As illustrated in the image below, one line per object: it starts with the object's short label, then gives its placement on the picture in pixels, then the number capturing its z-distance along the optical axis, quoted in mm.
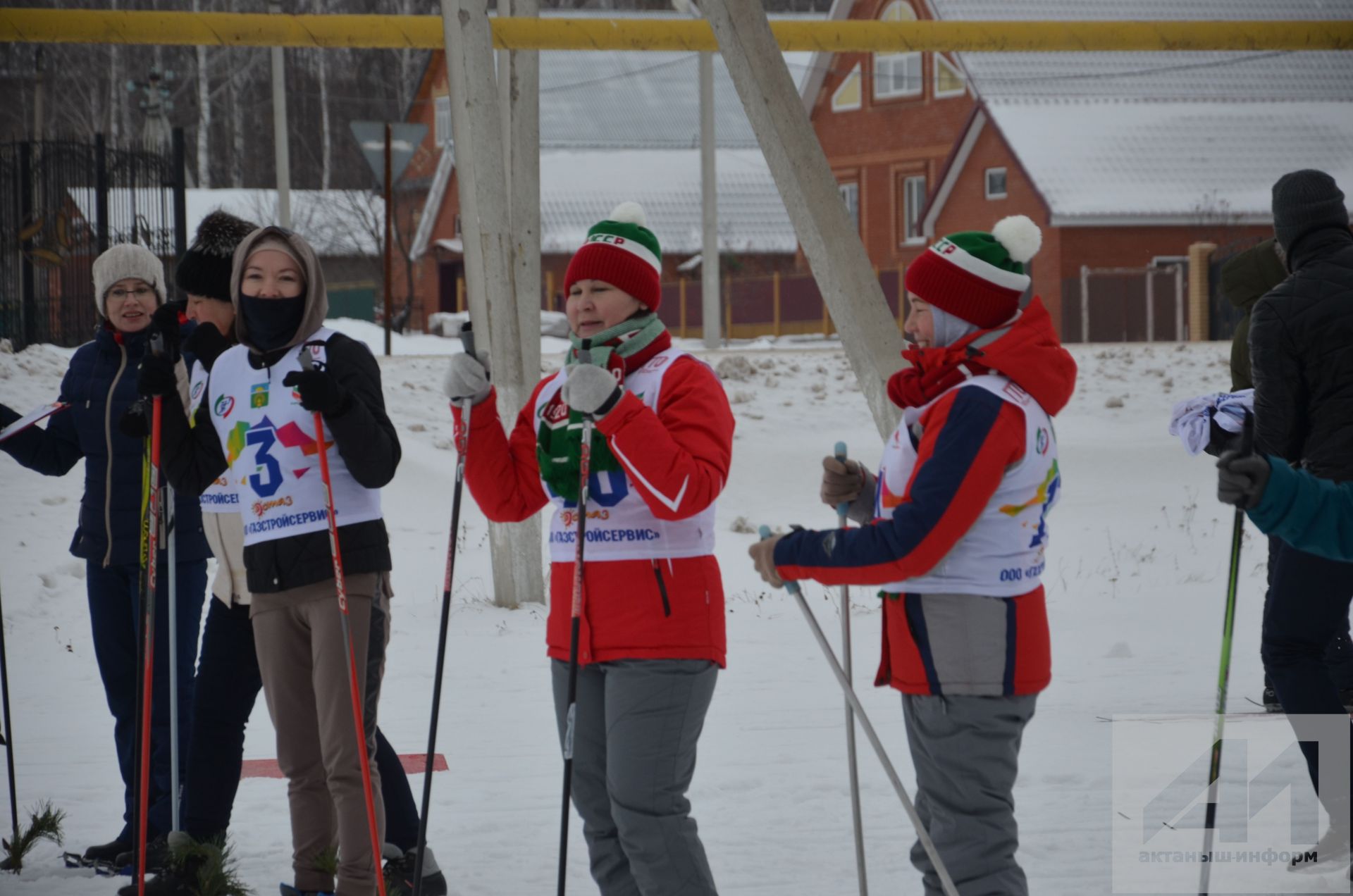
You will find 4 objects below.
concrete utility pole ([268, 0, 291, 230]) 49062
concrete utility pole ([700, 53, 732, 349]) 49312
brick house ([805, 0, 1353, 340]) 58531
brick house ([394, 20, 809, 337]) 72687
